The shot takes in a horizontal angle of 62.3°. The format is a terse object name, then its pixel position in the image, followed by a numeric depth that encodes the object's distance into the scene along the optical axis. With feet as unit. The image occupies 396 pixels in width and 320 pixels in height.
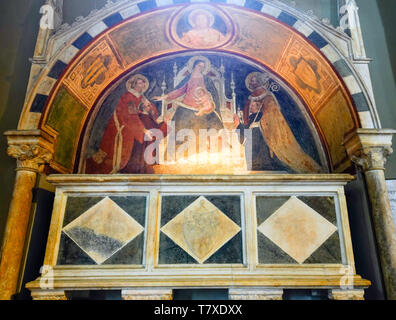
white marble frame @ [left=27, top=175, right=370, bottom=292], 11.17
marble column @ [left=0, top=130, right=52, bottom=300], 11.96
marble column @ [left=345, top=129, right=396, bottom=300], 11.87
